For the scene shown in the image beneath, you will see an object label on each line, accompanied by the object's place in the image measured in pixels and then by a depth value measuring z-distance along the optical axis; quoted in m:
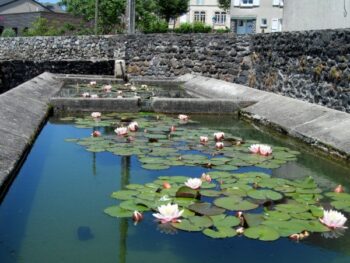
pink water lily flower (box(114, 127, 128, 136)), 4.56
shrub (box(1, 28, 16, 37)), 32.69
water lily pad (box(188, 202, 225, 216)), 2.68
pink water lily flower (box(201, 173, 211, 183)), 3.24
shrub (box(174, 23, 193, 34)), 36.82
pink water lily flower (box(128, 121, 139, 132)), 4.86
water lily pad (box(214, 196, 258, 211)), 2.78
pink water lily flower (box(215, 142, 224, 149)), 4.29
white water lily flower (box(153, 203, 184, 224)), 2.49
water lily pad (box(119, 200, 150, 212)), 2.72
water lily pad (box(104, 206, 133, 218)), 2.64
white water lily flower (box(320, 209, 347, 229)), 2.51
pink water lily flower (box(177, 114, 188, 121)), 5.83
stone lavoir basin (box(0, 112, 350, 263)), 2.29
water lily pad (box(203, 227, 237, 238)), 2.40
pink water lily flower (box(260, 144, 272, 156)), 4.05
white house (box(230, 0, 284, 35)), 40.78
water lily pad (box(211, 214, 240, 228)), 2.53
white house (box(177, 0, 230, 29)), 56.31
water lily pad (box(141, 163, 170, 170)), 3.62
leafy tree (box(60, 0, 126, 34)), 27.48
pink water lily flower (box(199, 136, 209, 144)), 4.41
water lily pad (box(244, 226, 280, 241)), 2.41
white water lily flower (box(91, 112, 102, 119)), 5.73
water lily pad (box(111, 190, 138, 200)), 2.94
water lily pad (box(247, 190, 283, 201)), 2.97
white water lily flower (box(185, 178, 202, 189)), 2.95
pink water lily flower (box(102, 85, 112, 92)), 9.02
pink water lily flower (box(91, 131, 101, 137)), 4.66
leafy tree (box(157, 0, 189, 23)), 44.22
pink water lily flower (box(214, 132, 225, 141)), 4.56
